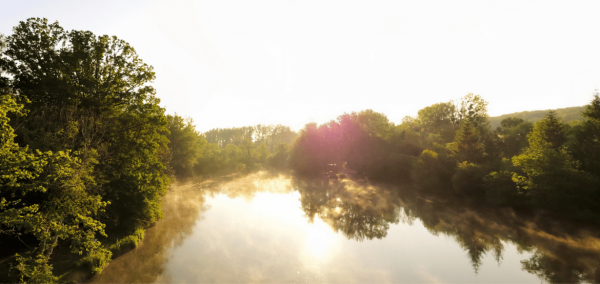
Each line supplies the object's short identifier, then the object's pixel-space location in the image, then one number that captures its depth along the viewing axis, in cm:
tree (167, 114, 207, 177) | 4812
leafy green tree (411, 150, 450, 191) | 3269
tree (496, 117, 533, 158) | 3533
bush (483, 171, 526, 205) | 2293
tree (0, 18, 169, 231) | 1355
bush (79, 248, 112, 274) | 1318
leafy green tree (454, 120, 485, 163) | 3096
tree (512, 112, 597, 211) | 1820
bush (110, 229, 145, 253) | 1600
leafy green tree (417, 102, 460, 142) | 6047
